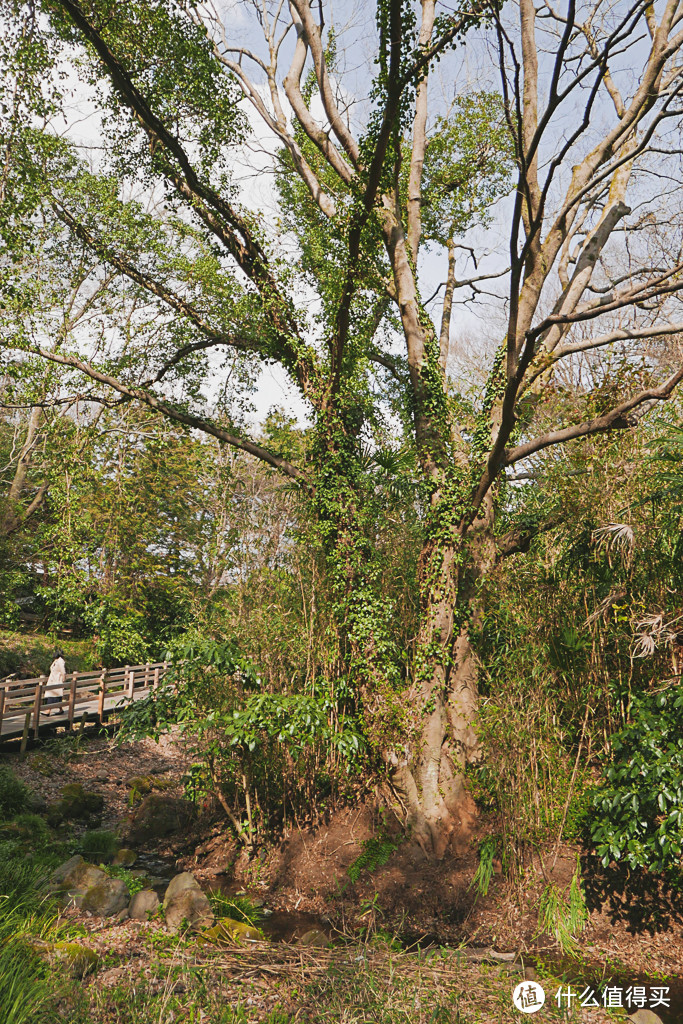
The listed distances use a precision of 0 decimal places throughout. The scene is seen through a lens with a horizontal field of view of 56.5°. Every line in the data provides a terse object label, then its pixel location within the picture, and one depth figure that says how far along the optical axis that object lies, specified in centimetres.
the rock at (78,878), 505
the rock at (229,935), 422
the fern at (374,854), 587
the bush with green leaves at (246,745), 619
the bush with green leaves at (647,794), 452
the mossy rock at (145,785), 879
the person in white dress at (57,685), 1121
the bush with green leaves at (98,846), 664
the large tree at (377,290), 613
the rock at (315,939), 489
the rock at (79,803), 778
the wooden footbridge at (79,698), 988
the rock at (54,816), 735
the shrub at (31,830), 643
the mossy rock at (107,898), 487
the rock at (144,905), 488
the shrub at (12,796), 700
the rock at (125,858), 652
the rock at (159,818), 727
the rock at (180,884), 526
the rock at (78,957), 361
